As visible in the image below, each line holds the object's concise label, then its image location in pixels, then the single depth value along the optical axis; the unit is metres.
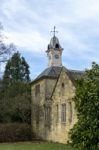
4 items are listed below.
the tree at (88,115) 10.80
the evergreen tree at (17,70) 45.72
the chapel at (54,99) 24.88
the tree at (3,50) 23.67
